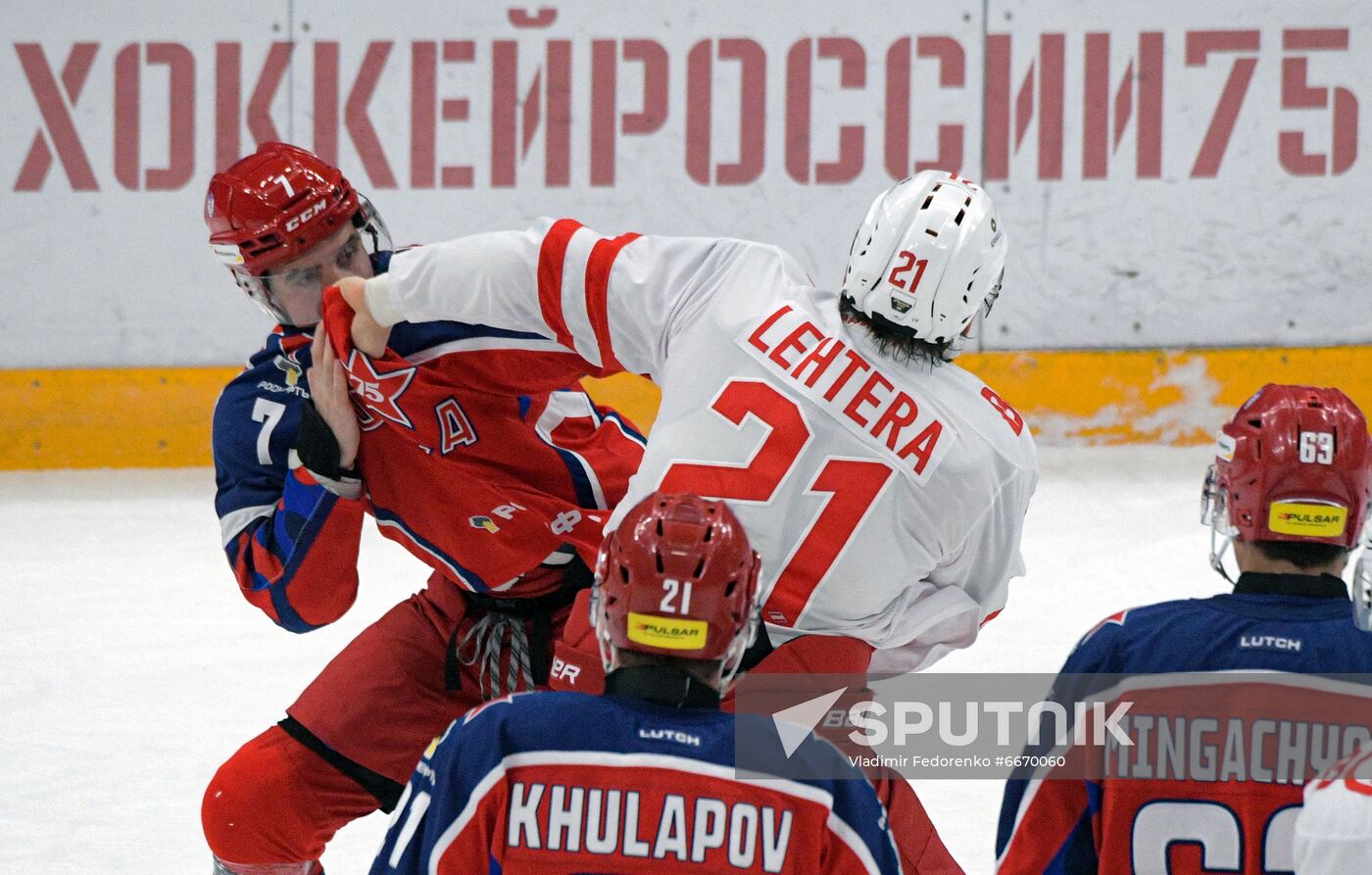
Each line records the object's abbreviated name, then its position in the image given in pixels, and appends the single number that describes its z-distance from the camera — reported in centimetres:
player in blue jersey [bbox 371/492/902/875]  1288
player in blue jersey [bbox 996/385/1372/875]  1305
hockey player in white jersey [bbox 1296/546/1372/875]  1267
